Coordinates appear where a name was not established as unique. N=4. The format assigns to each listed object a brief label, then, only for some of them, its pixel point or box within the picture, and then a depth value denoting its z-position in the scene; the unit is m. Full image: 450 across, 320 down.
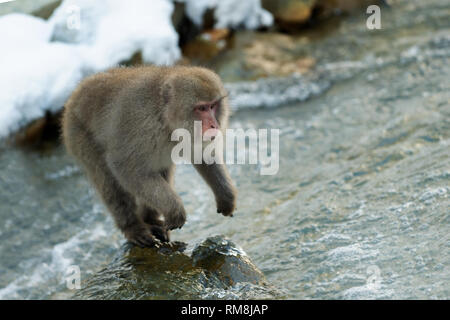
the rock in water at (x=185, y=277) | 4.59
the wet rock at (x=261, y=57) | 10.08
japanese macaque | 4.73
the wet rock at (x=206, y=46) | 10.54
